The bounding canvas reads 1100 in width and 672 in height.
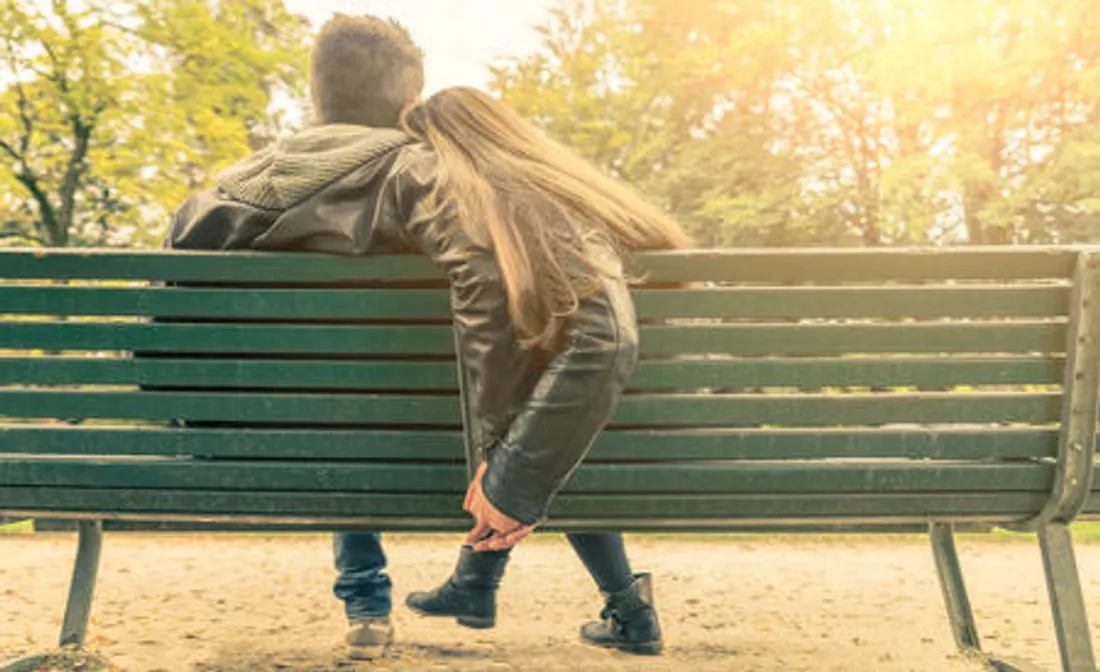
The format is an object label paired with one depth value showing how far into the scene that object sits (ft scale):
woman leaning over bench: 7.09
